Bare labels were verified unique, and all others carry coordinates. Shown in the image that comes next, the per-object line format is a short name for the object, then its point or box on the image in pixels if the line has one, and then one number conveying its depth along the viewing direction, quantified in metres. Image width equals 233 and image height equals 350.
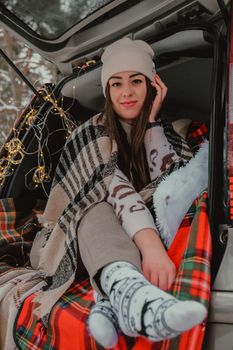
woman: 1.29
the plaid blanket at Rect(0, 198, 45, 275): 2.51
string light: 2.67
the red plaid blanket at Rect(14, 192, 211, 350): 1.36
